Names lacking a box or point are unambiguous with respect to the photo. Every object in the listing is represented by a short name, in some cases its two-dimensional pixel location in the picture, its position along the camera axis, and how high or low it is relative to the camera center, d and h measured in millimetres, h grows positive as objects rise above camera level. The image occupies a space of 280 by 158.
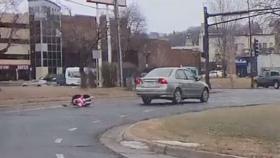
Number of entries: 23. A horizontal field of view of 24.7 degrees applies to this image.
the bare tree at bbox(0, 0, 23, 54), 39844 +4108
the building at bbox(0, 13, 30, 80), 103062 +1230
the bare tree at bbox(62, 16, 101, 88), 72438 +4884
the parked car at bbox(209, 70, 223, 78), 102412 -877
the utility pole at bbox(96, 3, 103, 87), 44331 -323
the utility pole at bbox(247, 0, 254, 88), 58891 -1160
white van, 65162 -641
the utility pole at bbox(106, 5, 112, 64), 52875 +3001
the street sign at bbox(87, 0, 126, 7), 52688 +5644
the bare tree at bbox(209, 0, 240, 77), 73625 +3895
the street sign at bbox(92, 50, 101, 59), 42862 +1048
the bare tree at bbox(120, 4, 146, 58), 88500 +6084
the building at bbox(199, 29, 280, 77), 94000 +1810
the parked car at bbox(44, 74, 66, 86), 69838 -1128
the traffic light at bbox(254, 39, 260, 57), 60438 +1993
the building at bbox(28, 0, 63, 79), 94188 +4985
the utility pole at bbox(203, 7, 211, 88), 45344 +1728
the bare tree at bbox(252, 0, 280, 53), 26594 +2161
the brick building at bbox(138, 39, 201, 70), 96888 +1996
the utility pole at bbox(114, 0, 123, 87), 42875 +1265
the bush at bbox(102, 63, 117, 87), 43844 -330
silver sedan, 27188 -741
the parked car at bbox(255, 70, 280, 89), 58344 -1138
